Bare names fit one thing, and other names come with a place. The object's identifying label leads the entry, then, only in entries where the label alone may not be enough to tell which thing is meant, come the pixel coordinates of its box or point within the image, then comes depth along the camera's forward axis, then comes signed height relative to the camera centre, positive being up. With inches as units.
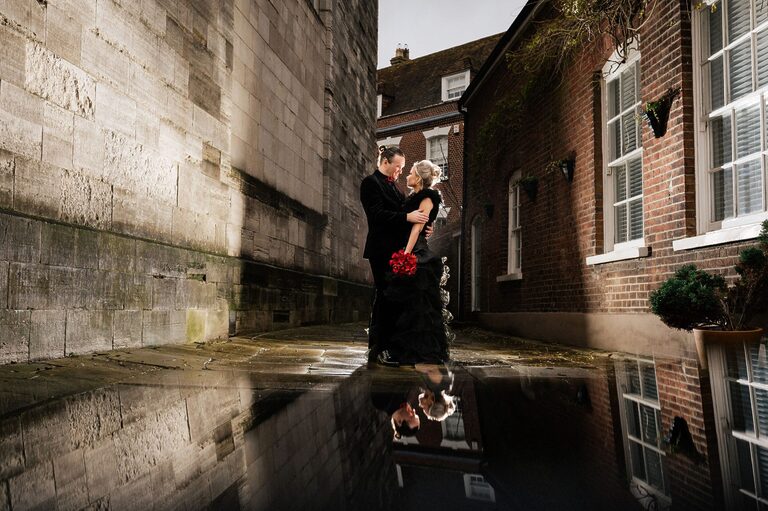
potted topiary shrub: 175.0 -3.2
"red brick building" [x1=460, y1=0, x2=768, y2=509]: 84.2 +33.9
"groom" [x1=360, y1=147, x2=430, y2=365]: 192.9 +21.8
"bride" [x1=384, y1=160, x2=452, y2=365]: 182.1 -1.9
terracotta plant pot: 179.2 -14.4
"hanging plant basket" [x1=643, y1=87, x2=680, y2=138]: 229.7 +70.0
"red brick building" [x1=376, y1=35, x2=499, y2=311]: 920.9 +299.4
